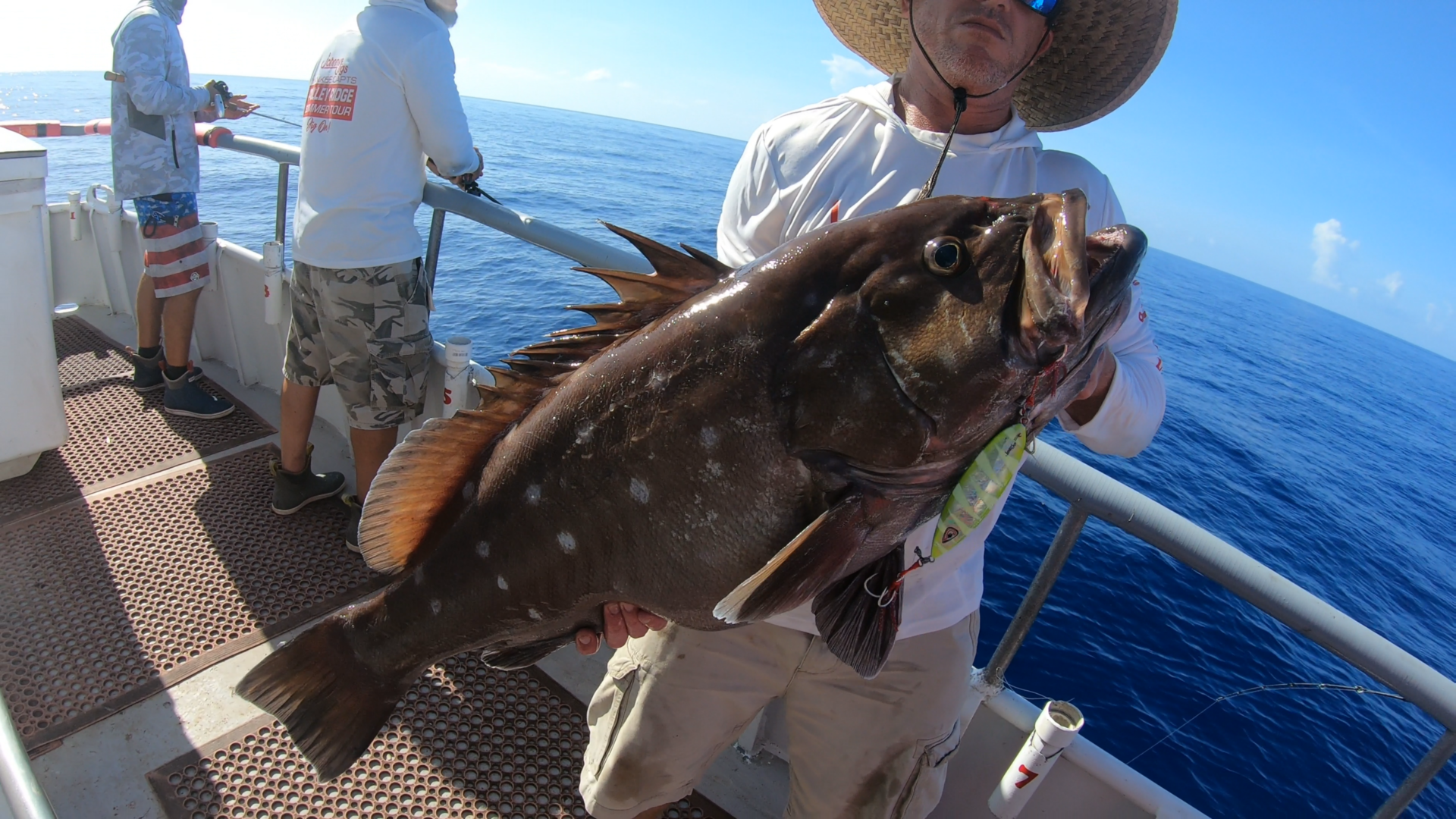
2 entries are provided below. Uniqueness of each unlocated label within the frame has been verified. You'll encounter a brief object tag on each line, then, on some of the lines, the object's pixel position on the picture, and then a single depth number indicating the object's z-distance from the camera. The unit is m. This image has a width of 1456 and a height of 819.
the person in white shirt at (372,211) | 3.24
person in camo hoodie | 4.44
